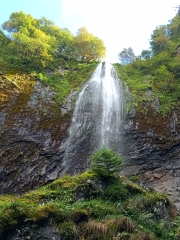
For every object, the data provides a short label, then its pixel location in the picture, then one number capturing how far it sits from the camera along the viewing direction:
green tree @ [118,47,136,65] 42.69
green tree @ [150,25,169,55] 27.67
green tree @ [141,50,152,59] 32.38
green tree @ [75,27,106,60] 27.96
